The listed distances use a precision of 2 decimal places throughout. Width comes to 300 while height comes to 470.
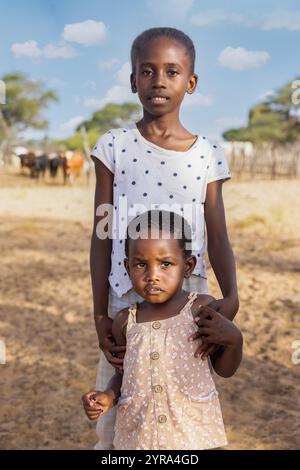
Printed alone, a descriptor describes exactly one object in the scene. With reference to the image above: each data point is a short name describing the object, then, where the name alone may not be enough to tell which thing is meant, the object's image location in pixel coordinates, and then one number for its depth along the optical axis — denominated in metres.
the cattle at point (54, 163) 16.89
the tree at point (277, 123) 28.97
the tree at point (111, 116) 38.90
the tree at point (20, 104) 30.72
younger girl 1.41
